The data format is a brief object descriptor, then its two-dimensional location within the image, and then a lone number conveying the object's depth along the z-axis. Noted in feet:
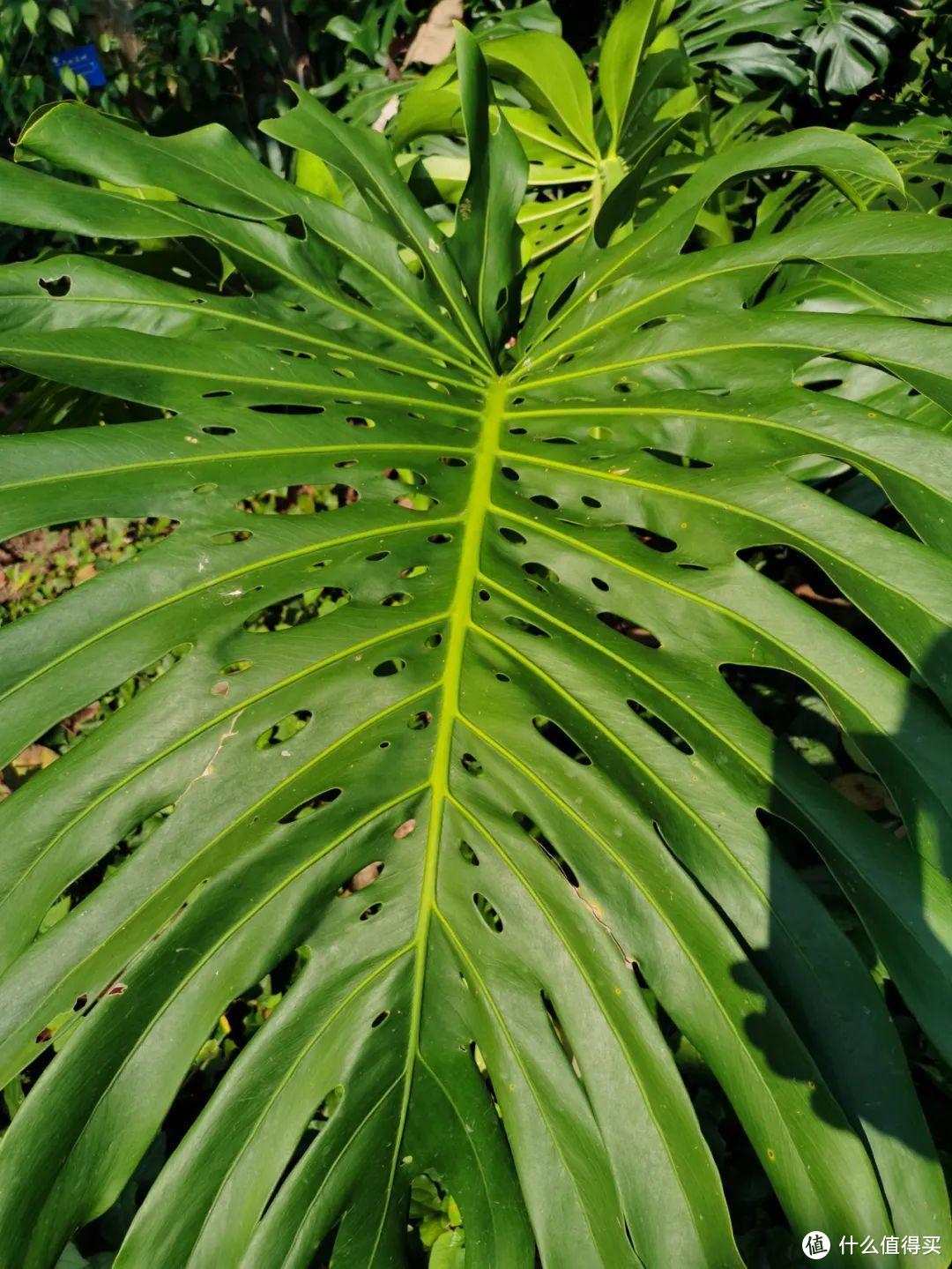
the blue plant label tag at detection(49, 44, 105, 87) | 10.36
